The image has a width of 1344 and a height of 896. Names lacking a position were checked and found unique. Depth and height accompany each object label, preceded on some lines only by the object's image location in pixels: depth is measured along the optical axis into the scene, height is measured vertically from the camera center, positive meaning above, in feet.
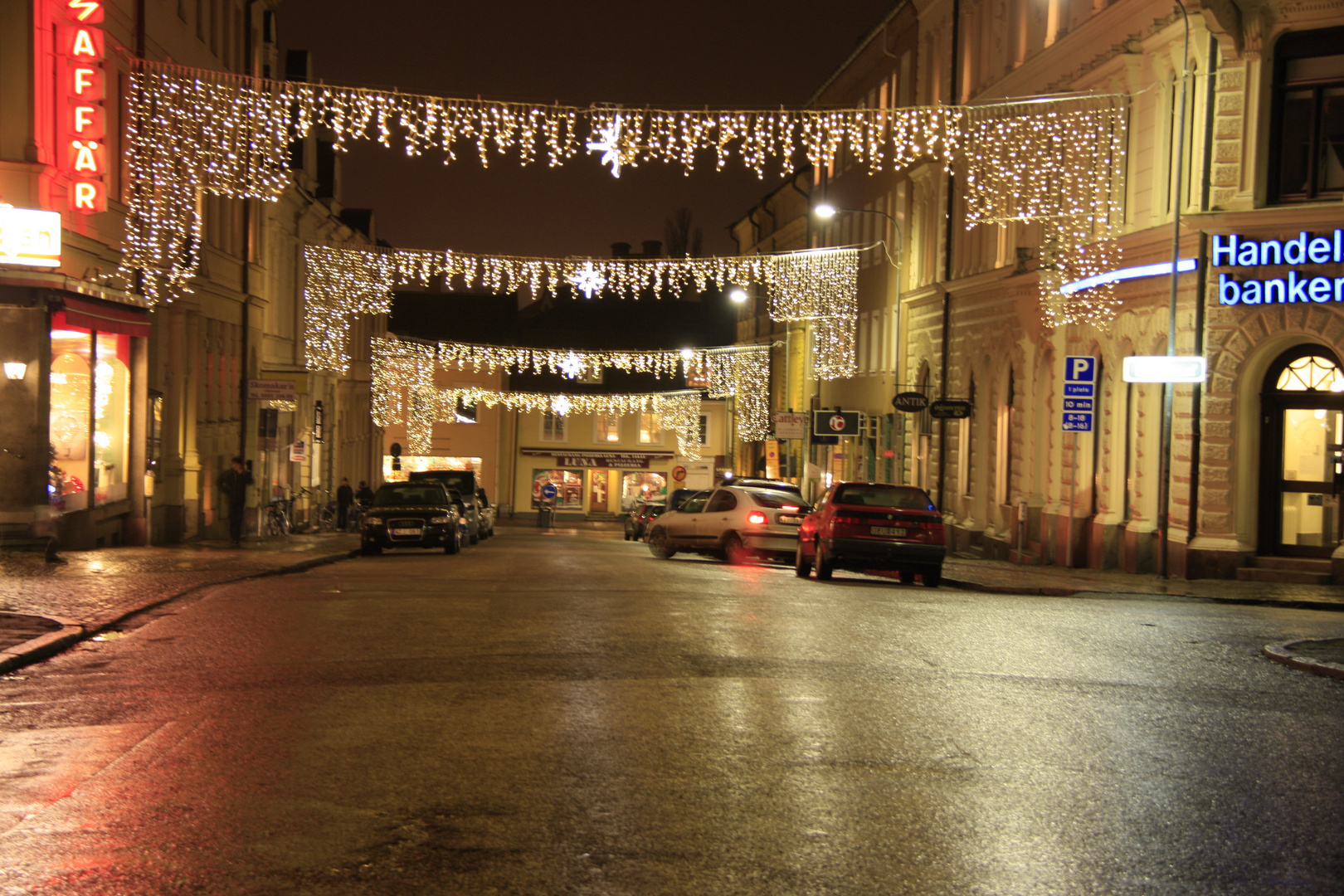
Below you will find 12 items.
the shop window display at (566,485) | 255.09 -9.16
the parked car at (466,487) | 125.75 -5.16
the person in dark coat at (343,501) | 147.64 -7.54
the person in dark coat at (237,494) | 89.92 -4.31
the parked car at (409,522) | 95.55 -6.20
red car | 69.26 -4.37
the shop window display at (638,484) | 256.52 -8.63
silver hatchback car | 85.40 -5.32
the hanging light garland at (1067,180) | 78.28 +15.58
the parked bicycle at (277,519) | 115.03 -7.54
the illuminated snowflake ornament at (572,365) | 178.81 +8.91
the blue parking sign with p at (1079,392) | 73.00 +2.88
